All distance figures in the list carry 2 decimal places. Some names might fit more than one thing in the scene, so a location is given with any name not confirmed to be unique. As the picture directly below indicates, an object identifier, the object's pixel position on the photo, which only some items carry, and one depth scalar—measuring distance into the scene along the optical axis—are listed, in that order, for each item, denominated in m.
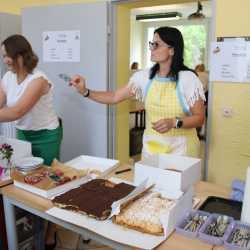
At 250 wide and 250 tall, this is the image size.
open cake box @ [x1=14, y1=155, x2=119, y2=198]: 1.50
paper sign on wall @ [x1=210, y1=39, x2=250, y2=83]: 2.37
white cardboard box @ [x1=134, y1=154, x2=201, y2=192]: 1.44
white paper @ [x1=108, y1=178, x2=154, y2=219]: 1.28
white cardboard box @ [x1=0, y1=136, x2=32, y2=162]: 1.88
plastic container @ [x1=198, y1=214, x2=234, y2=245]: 1.14
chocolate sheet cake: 1.31
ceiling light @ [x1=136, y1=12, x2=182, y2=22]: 8.17
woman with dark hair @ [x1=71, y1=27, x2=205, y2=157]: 1.93
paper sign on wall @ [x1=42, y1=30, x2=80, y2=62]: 3.08
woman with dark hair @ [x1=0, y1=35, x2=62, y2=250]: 1.99
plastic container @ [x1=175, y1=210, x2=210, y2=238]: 1.19
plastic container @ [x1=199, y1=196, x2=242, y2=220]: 1.37
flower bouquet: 1.77
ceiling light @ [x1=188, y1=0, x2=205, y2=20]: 6.02
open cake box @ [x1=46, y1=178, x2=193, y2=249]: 1.16
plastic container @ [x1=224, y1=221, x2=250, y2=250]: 1.09
